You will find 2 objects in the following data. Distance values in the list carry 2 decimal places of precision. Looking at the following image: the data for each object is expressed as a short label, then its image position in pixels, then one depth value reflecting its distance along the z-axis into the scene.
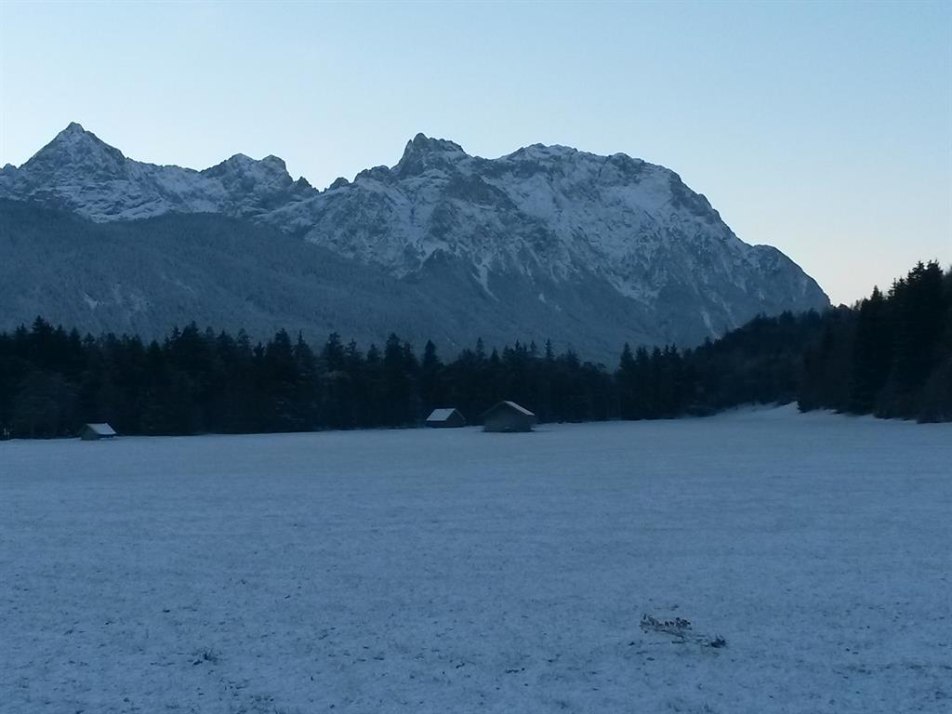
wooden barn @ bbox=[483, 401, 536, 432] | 99.62
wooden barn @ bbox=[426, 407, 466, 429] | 119.25
